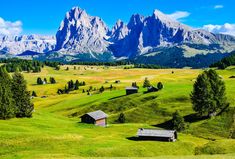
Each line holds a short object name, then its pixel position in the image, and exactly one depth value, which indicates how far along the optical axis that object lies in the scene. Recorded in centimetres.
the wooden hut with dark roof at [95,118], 11931
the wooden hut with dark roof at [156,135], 9048
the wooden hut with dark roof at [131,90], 16888
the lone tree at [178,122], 11044
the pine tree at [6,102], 9900
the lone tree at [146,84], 19425
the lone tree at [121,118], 12838
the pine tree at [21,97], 10738
